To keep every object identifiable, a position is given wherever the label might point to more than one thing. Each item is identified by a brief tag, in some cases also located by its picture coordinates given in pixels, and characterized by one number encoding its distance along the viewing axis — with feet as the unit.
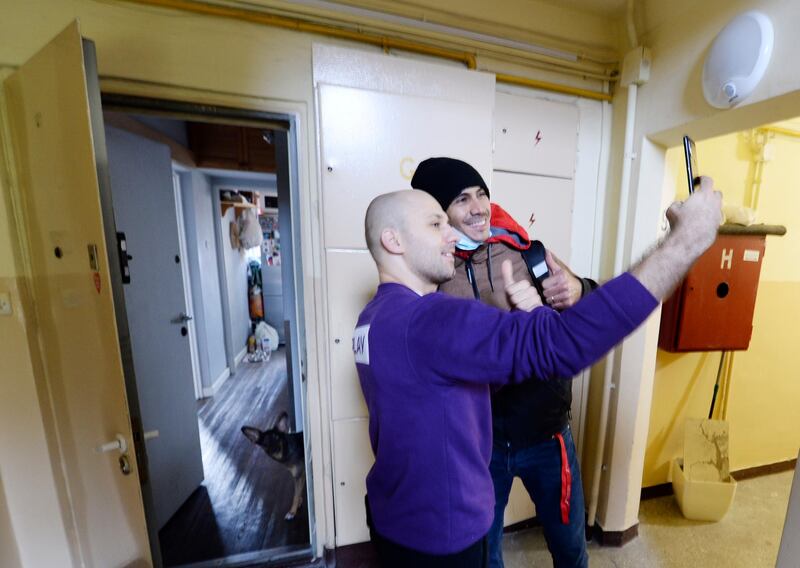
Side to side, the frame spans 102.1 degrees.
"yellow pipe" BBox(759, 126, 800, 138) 6.32
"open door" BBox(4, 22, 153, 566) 2.88
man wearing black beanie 3.77
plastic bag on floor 15.37
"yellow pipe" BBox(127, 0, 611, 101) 3.94
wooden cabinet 9.88
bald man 1.96
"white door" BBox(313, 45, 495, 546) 4.38
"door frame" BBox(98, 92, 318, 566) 3.89
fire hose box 5.79
